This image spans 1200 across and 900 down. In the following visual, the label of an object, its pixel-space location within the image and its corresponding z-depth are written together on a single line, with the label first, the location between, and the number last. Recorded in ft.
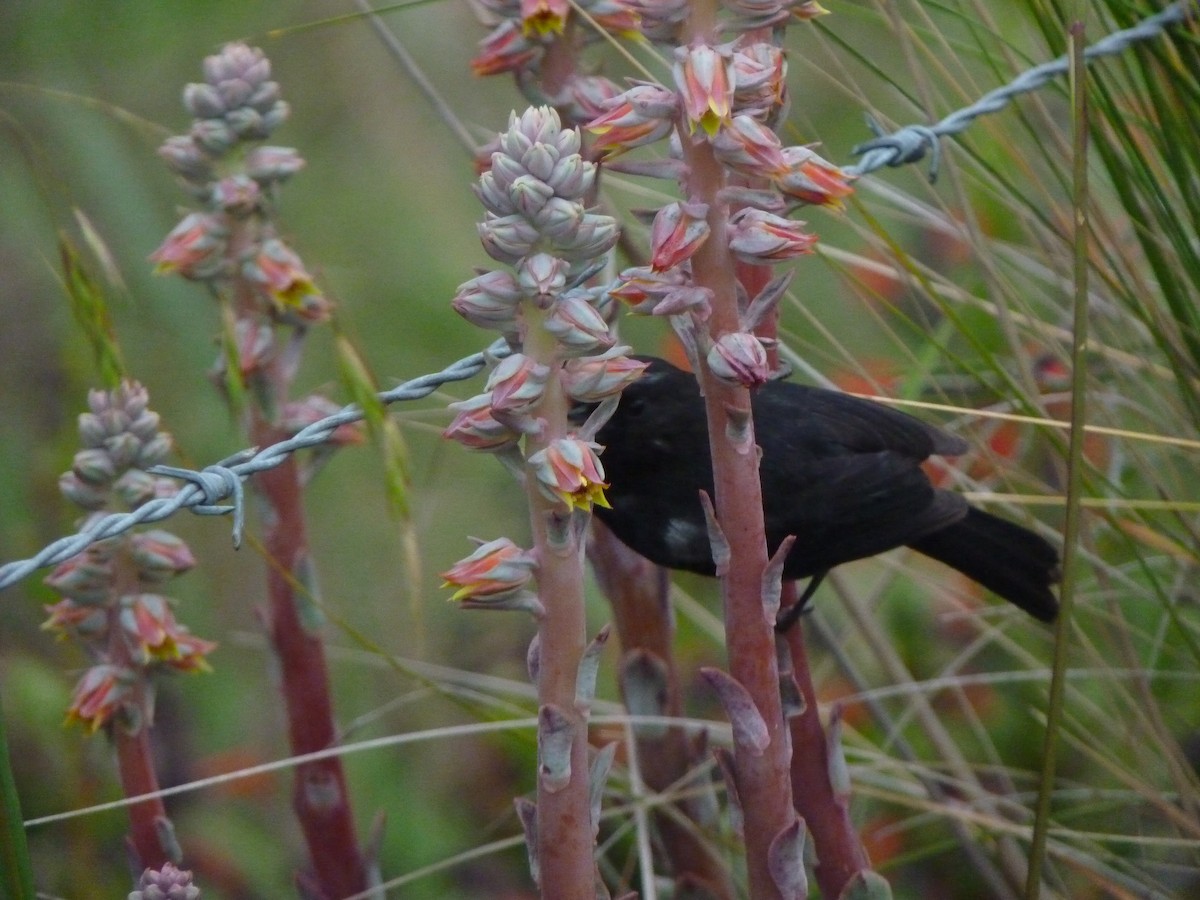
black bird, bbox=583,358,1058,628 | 12.40
